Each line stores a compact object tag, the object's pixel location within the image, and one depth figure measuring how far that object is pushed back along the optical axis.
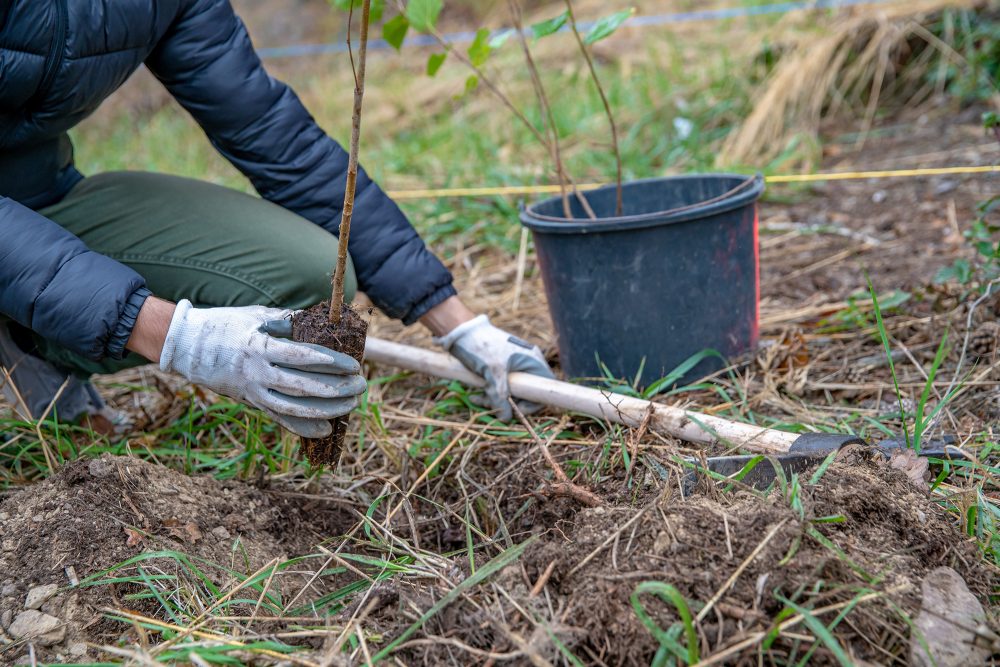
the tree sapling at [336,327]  1.28
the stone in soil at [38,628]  1.12
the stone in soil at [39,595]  1.16
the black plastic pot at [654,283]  1.69
